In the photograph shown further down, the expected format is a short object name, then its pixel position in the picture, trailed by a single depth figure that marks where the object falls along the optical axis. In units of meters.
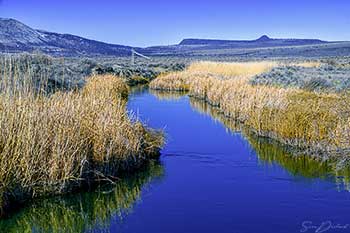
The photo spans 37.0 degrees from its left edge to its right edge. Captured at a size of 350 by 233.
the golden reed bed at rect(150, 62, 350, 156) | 12.16
